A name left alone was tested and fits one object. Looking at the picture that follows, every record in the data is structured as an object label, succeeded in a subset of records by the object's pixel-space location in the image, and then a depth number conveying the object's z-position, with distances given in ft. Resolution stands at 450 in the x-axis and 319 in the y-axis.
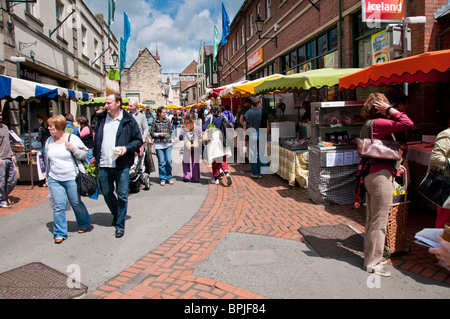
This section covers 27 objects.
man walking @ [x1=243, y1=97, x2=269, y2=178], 28.19
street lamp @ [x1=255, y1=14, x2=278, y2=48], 48.62
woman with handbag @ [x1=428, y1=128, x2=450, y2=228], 11.90
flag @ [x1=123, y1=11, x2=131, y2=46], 69.41
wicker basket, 12.56
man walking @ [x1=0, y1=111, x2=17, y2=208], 21.44
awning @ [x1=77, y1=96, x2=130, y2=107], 51.10
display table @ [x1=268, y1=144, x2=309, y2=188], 23.85
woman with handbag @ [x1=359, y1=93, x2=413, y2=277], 11.35
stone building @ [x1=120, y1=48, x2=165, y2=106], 179.52
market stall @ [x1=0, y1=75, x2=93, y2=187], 25.91
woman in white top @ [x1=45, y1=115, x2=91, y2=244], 15.24
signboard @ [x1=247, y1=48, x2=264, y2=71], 64.28
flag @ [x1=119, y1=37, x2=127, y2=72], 72.59
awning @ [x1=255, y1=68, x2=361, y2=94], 22.62
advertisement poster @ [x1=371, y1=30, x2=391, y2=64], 27.36
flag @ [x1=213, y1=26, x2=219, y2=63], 83.30
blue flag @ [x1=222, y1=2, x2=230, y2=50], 69.26
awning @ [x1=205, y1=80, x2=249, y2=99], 45.60
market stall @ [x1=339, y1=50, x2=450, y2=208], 14.11
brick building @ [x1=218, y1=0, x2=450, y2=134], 22.62
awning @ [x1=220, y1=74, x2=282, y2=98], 32.65
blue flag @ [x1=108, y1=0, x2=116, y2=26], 65.77
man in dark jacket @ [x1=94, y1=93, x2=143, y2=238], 15.61
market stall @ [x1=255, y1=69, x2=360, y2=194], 20.17
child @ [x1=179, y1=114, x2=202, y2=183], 26.96
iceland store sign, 21.75
